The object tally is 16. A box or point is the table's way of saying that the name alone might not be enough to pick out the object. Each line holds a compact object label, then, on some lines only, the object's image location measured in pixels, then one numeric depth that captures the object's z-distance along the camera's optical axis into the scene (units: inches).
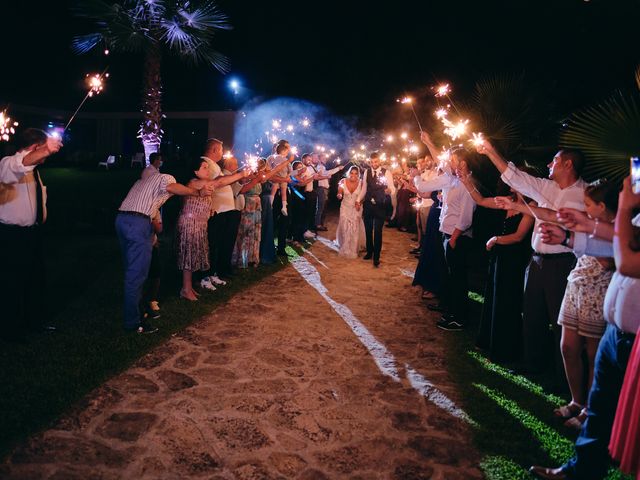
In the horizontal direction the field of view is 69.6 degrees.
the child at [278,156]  379.6
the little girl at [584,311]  139.3
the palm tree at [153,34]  397.1
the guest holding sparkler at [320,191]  555.2
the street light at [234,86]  1398.9
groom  410.9
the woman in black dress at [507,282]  199.3
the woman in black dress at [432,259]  308.7
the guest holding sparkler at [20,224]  186.1
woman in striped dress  265.4
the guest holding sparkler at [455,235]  246.2
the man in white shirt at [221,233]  301.0
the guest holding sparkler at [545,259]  166.4
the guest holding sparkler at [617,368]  98.5
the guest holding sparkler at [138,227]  207.8
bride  430.6
